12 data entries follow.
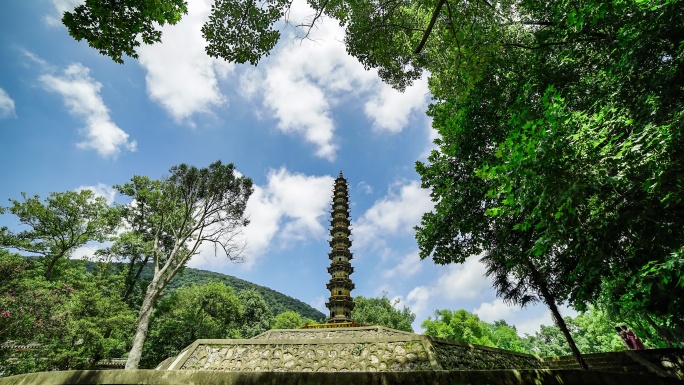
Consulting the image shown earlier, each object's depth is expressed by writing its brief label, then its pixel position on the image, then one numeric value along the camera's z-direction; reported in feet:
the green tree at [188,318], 72.38
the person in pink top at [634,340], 32.73
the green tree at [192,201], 54.85
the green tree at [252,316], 96.68
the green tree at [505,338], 111.45
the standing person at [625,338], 33.50
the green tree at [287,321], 117.75
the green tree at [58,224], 62.78
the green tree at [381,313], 135.64
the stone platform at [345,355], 26.40
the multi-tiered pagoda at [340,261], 85.25
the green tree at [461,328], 99.39
